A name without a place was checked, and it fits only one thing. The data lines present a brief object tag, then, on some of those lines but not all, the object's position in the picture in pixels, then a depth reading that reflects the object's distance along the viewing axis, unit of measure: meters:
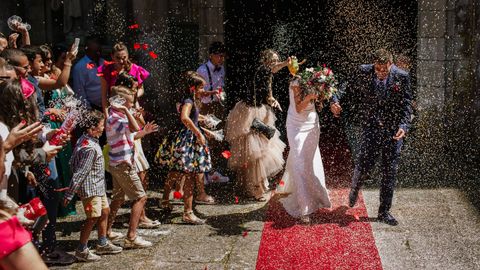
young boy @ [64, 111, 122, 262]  6.51
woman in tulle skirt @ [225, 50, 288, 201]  8.75
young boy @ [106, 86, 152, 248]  6.85
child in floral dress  7.76
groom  7.59
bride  7.93
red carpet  6.51
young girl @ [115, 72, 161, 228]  7.46
